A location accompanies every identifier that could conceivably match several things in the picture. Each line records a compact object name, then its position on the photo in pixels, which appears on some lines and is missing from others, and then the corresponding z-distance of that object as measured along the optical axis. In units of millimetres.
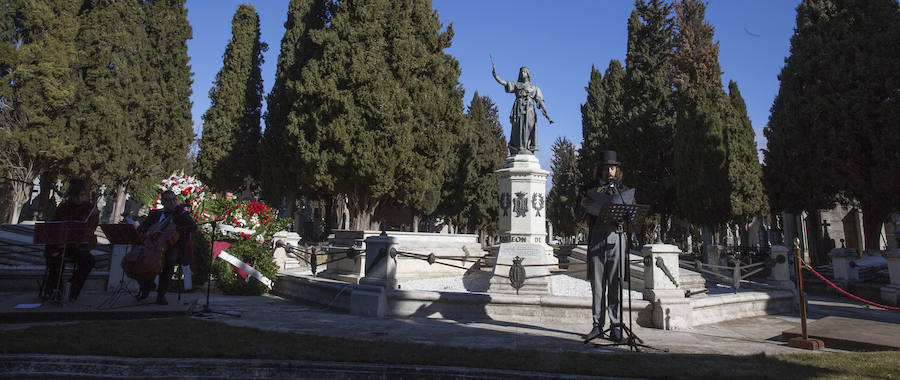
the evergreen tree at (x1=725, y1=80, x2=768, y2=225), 24594
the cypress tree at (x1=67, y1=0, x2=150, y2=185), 22609
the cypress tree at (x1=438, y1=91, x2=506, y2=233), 33781
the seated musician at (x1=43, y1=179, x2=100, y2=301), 6363
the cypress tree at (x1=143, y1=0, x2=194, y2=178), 27422
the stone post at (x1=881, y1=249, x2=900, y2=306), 11484
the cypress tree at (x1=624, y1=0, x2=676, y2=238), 29031
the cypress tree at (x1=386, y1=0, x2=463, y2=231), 23812
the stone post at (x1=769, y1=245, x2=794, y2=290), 10405
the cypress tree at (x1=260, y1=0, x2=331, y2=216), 22875
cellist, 6914
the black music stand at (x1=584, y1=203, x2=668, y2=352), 5191
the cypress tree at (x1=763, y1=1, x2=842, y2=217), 20234
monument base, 9492
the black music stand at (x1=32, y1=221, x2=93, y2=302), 6156
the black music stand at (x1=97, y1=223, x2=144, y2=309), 6383
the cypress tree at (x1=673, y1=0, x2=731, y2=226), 24984
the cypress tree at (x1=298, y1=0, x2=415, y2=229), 22188
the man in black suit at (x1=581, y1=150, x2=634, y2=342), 5676
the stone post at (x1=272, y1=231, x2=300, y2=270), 13788
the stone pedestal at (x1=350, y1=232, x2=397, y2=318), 7652
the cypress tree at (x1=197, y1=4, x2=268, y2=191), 30375
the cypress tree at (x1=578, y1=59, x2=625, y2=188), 30453
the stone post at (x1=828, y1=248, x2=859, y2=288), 14081
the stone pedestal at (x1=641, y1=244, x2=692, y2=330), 7105
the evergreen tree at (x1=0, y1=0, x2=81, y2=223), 20125
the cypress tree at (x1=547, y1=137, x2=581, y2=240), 48372
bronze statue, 13039
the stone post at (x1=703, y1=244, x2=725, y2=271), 18219
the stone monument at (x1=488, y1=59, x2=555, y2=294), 11414
